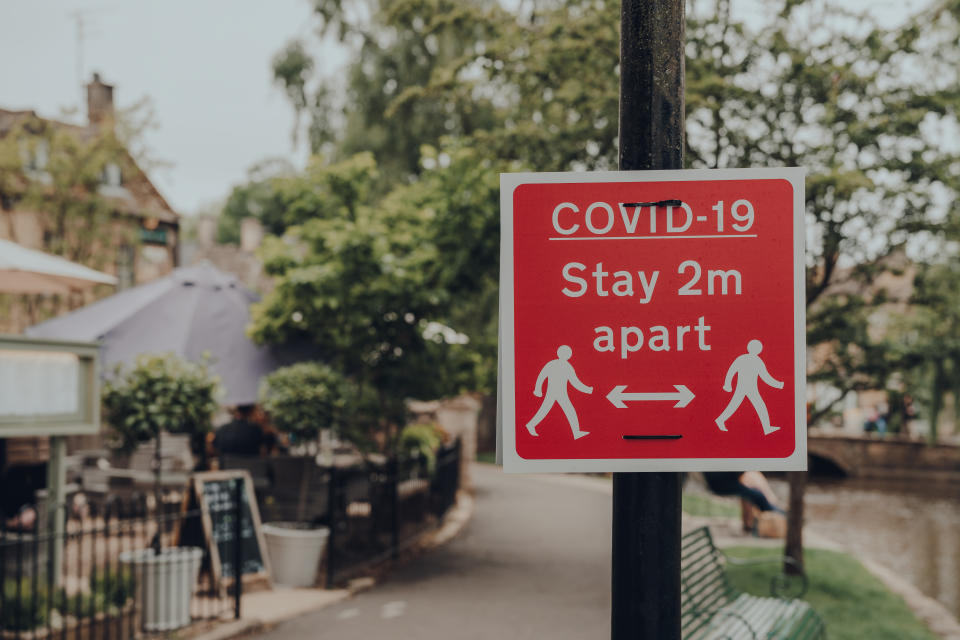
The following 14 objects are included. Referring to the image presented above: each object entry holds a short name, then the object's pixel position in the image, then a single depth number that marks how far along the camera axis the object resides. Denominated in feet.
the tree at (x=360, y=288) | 31.73
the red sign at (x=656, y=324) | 7.80
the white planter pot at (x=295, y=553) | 29.27
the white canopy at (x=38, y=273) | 24.06
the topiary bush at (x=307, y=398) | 30.73
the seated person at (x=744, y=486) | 23.20
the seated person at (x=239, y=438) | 33.40
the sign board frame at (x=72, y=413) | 22.85
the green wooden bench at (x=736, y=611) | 19.13
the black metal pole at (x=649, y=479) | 7.90
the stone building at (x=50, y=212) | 62.08
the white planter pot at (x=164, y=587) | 22.84
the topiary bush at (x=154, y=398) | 26.20
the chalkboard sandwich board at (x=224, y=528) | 27.40
